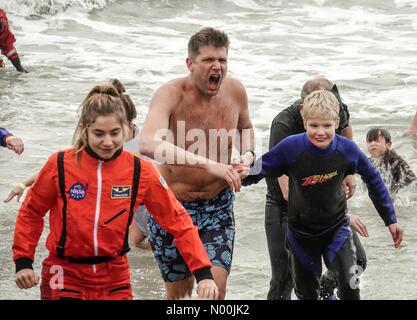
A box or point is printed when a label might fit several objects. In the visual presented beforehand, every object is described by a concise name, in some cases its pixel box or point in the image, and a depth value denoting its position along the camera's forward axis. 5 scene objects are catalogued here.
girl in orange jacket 8.13
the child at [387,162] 16.95
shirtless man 10.42
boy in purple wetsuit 10.07
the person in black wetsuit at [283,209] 11.16
